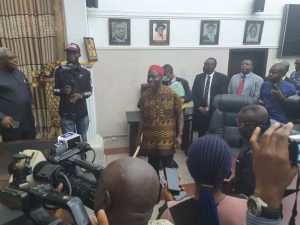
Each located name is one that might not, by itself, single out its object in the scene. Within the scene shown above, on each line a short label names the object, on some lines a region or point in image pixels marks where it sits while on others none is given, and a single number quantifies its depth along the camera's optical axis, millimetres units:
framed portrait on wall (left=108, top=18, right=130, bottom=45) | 4324
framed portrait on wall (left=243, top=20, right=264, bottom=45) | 4906
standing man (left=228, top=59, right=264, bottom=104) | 3977
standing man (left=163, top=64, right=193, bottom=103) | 3963
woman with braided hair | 1016
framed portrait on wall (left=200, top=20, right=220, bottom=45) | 4709
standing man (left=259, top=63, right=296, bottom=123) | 3171
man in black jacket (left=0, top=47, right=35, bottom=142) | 2705
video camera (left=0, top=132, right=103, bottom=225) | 674
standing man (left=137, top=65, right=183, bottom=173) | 2539
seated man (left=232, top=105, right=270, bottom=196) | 1561
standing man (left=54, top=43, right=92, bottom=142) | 2938
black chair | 3154
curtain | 3391
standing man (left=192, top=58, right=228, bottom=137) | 4078
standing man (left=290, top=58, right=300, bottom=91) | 4217
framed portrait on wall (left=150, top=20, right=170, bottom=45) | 4500
